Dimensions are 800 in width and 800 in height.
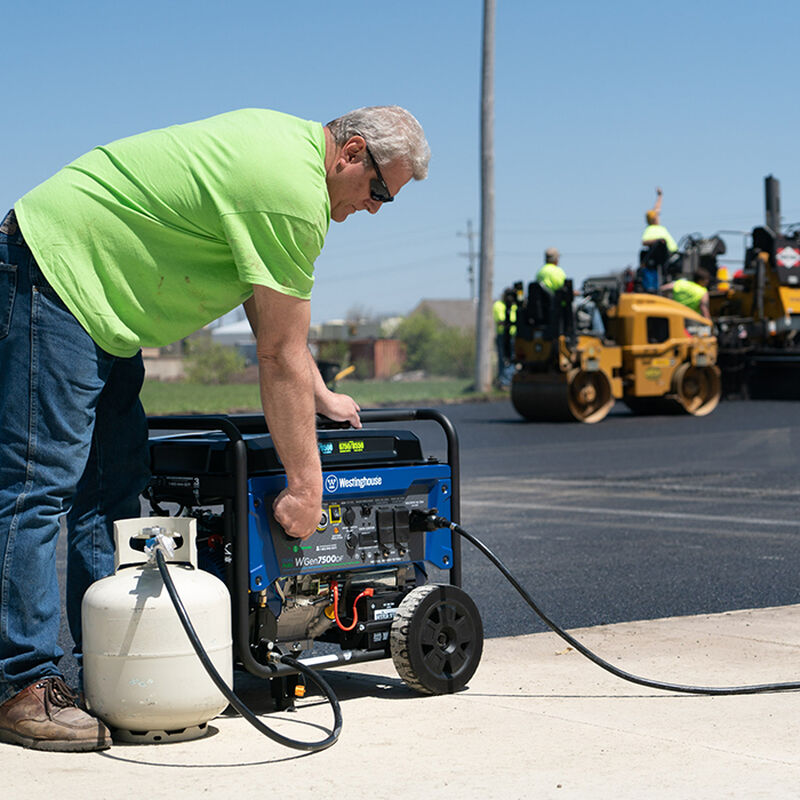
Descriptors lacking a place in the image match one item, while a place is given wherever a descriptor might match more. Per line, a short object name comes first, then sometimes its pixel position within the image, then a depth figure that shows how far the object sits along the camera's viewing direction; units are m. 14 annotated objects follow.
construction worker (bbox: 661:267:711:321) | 21.03
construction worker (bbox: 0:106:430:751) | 3.59
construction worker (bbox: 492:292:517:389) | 20.07
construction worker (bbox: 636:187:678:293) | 21.88
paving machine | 21.75
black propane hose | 3.40
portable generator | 3.90
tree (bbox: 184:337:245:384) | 41.81
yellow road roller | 18.27
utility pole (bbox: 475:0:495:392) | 26.80
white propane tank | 3.55
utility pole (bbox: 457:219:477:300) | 112.81
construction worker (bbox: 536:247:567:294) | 20.02
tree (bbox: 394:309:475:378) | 55.31
